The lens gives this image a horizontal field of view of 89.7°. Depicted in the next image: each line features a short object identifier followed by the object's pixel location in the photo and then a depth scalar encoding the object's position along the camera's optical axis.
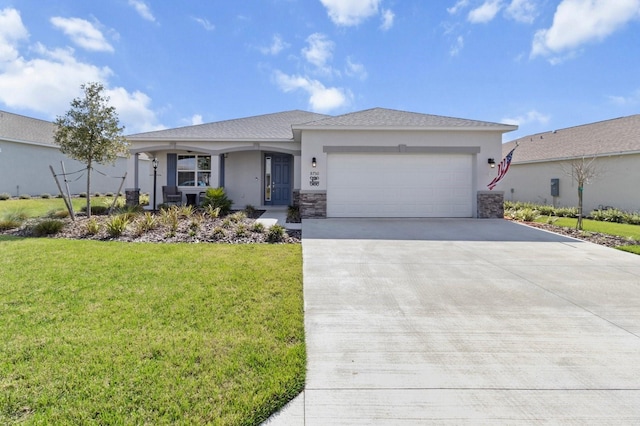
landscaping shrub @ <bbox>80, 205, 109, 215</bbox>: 12.05
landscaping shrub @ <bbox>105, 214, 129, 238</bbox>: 8.12
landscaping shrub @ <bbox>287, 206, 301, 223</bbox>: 11.28
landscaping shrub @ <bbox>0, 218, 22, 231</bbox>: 8.85
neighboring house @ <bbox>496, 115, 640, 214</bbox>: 14.21
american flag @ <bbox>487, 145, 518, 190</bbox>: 11.79
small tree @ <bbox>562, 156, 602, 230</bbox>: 15.06
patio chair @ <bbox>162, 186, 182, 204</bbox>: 14.03
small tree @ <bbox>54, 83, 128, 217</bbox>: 9.98
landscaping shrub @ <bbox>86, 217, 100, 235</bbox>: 8.31
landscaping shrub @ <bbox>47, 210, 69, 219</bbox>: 10.57
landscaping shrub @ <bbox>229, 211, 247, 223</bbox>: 10.01
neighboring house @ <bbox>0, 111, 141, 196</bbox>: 19.45
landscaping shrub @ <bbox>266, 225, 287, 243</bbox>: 8.06
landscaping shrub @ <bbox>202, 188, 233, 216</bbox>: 12.71
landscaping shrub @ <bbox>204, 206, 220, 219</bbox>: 10.72
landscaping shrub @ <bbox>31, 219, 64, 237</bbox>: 8.25
